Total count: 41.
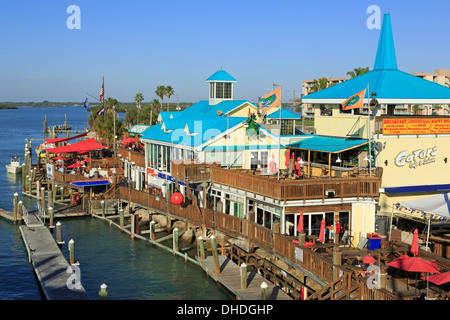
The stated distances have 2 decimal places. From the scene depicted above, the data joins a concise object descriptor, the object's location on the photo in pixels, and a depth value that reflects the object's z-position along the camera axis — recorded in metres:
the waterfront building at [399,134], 32.78
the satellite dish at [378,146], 32.28
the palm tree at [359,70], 76.50
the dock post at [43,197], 46.72
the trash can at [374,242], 26.53
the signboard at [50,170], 52.48
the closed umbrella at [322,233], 27.62
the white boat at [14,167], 80.19
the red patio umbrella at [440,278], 20.64
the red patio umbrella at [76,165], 54.33
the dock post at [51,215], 42.91
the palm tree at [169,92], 126.69
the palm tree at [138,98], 133.41
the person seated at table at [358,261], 25.32
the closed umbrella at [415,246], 24.23
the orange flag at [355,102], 30.12
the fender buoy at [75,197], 51.56
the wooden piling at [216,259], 29.00
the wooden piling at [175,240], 35.57
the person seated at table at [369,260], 24.02
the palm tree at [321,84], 100.88
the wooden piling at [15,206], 45.59
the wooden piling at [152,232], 38.84
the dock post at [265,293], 23.99
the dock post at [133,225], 40.97
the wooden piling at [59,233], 37.50
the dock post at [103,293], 24.95
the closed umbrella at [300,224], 28.24
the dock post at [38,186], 53.41
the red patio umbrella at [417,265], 21.31
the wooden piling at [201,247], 31.17
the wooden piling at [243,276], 25.89
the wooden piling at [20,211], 46.15
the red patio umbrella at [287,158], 39.33
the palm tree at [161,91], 126.93
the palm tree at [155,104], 127.88
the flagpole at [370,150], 29.70
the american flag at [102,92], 64.84
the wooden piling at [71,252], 33.28
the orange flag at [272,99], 31.23
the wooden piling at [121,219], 42.66
